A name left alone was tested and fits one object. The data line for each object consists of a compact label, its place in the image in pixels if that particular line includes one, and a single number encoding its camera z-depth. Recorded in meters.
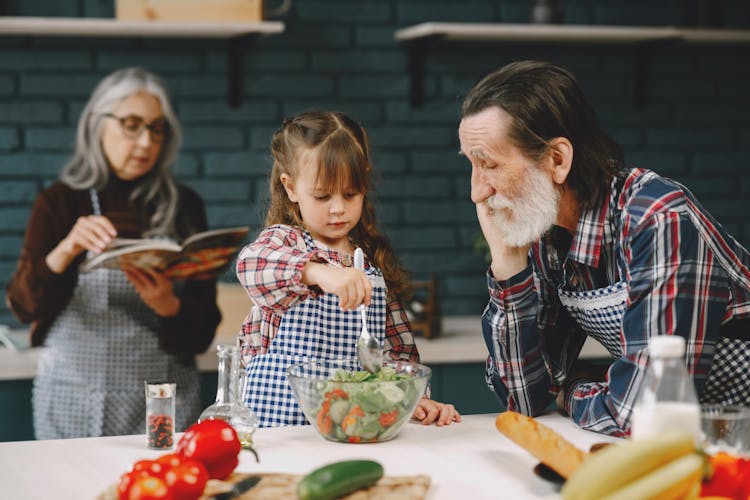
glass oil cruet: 1.76
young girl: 2.04
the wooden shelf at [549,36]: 3.56
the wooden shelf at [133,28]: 3.26
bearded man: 1.84
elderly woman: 3.06
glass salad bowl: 1.71
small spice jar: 1.71
